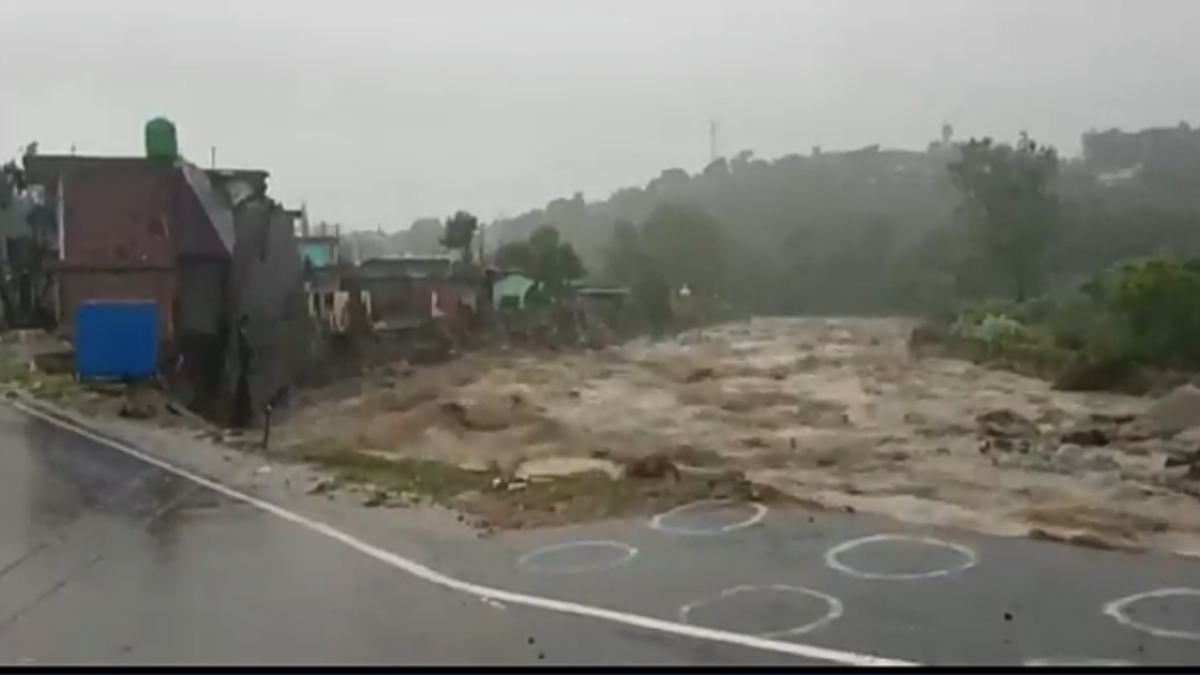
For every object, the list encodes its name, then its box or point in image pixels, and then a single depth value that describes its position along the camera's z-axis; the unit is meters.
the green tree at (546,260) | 36.72
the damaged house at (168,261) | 19.42
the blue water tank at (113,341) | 16.13
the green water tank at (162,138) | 20.72
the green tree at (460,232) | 37.66
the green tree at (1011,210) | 37.91
